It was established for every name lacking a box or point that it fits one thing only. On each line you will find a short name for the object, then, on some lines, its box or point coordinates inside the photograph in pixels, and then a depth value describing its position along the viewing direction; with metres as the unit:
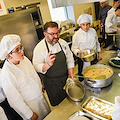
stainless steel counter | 1.04
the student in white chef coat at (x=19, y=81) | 1.16
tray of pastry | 0.94
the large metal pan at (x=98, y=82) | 1.17
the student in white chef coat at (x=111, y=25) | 2.34
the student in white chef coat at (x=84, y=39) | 2.19
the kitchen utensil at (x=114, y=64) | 1.57
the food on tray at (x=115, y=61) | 1.61
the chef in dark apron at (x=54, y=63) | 1.49
